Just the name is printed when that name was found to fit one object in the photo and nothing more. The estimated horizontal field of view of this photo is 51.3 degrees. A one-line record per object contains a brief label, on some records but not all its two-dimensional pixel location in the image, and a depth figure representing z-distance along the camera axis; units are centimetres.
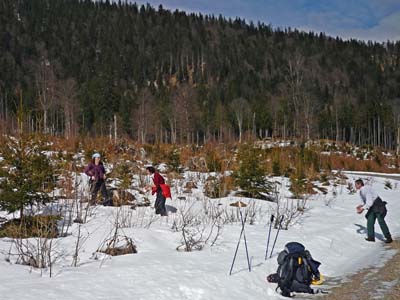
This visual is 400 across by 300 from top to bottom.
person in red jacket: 1086
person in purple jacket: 1139
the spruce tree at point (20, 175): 768
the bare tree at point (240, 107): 6415
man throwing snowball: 1000
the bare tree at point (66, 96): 3789
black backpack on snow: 609
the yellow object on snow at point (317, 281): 642
